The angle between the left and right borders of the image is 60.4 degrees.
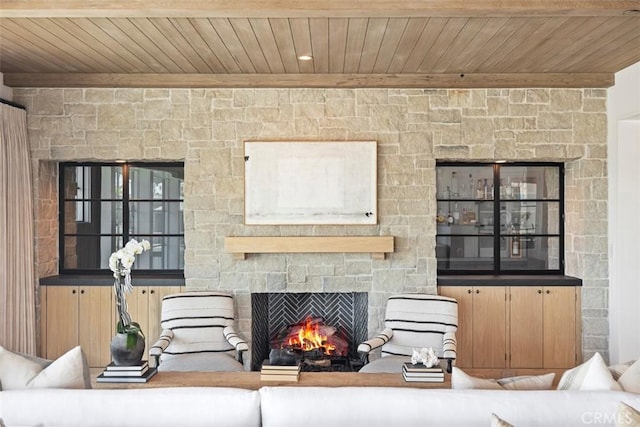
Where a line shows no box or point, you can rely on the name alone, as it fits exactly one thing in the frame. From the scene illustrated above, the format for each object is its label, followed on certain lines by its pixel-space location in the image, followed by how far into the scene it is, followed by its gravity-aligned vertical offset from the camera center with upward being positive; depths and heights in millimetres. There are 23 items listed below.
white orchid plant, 3105 -378
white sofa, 2049 -729
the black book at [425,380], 3023 -911
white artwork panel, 4711 +249
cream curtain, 4297 -177
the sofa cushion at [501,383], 2266 -711
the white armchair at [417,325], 4328 -885
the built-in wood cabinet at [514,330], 4750 -1004
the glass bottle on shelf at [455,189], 5160 +238
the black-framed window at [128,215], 5125 +2
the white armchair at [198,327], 4266 -899
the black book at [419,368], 3053 -861
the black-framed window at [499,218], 5152 -34
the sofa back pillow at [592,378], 2170 -665
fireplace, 5066 -944
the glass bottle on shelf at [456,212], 5164 +22
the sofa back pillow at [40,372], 2271 -656
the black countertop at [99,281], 4738 -565
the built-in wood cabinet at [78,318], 4746 -886
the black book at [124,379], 2965 -886
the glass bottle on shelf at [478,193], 5168 +201
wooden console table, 2932 -912
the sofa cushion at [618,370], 2375 -691
